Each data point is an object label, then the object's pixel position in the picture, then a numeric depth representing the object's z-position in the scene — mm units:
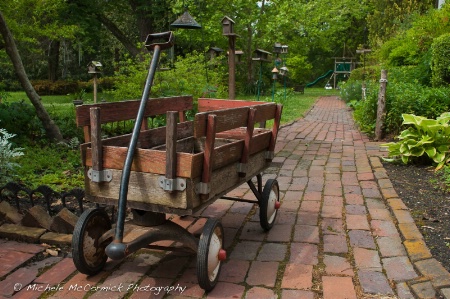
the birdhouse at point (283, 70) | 18911
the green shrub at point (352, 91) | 18094
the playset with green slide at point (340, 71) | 34206
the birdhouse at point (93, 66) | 10933
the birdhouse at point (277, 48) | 18755
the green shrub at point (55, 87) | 25125
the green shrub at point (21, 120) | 6982
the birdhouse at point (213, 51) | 14970
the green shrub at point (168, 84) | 9458
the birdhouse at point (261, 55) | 15947
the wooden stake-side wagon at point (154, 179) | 2561
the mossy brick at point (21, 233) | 3443
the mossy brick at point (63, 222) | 3480
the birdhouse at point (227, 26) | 8117
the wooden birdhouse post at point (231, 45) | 8023
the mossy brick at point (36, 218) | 3561
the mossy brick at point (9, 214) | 3676
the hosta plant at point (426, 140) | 5629
